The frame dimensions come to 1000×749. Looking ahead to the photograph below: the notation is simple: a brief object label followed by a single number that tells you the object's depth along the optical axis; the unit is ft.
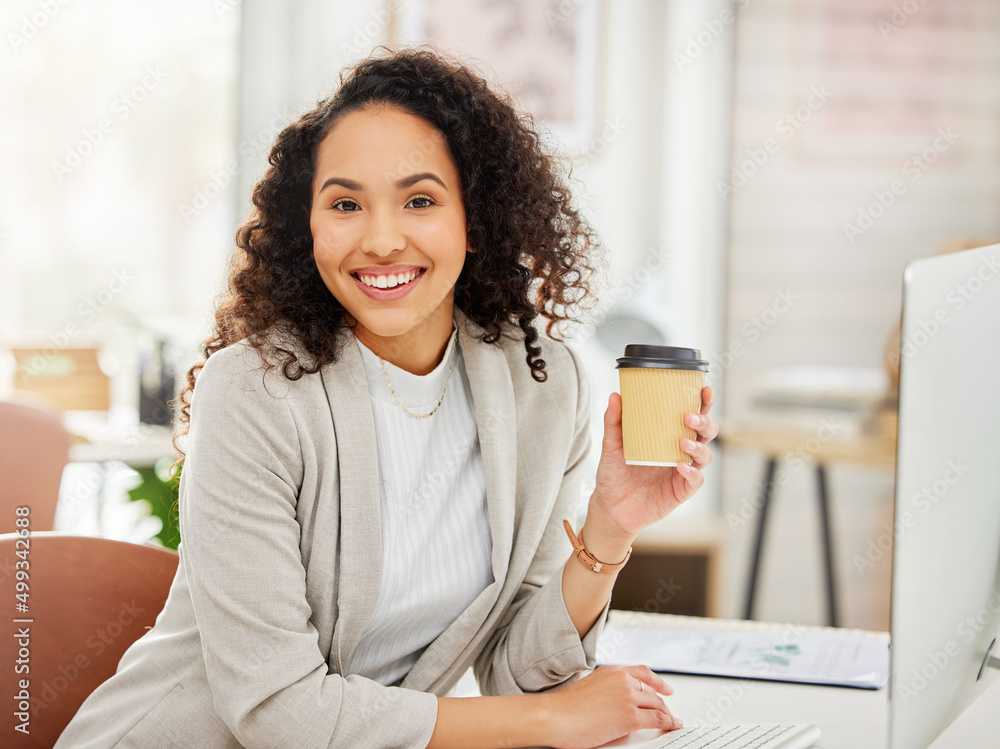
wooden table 8.80
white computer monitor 2.22
